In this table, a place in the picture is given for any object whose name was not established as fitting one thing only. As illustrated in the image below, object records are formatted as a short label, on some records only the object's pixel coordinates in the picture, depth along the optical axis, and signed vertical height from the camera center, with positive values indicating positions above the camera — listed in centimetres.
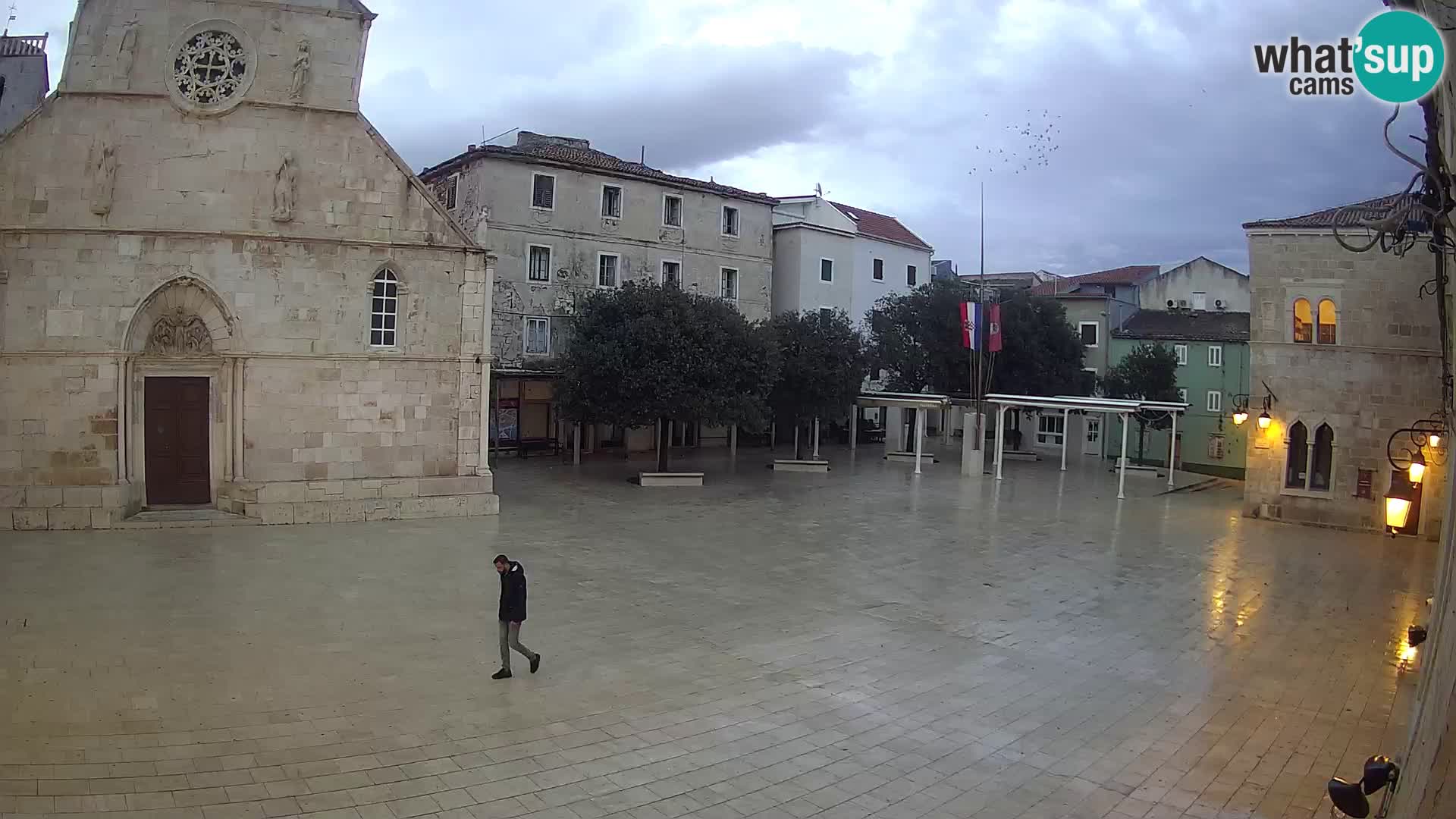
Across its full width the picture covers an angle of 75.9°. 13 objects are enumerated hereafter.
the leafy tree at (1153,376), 4084 +56
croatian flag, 3189 +207
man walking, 1037 -257
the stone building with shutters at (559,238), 3403 +546
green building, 4244 +9
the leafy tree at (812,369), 3294 +45
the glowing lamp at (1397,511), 1387 -175
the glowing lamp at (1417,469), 1742 -140
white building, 4391 +616
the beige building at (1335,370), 2238 +58
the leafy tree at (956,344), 4056 +178
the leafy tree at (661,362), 2697 +48
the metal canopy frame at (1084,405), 2870 -57
